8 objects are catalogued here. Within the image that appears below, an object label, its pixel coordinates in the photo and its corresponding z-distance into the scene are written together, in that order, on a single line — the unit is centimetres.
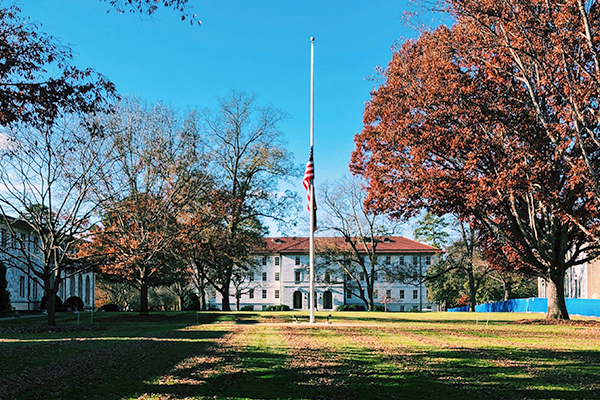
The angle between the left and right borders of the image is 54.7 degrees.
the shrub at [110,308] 4722
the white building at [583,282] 4009
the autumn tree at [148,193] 2609
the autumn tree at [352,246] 5290
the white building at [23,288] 4072
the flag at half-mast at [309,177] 2295
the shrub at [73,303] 4200
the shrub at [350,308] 6544
